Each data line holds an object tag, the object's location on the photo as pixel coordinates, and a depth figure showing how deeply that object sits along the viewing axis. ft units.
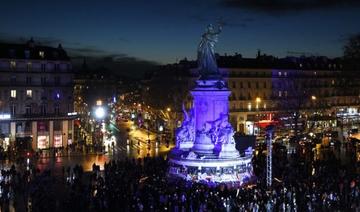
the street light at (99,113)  382.59
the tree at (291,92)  273.33
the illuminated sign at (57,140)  230.25
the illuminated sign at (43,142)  225.56
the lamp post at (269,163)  109.52
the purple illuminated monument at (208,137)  122.31
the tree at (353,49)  193.70
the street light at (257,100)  284.65
